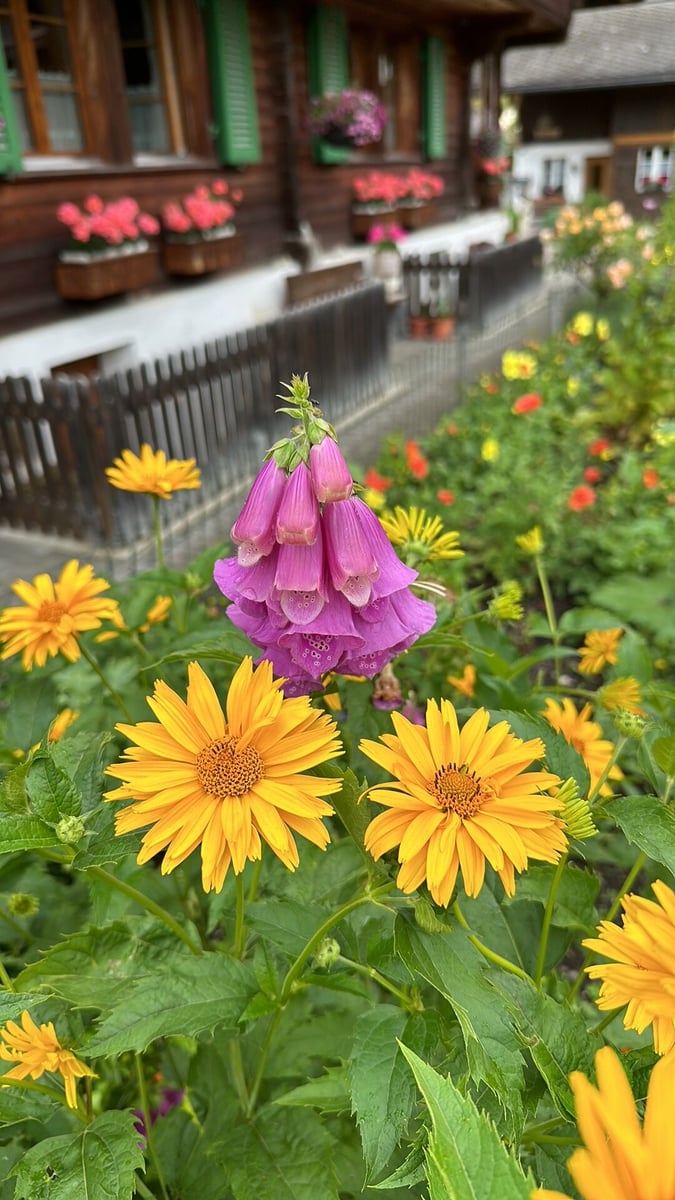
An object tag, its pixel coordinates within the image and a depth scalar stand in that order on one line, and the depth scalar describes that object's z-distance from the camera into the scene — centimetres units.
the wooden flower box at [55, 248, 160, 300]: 568
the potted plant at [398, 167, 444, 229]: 971
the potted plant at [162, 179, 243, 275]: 643
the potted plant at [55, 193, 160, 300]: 555
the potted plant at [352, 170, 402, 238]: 896
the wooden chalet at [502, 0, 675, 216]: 2023
